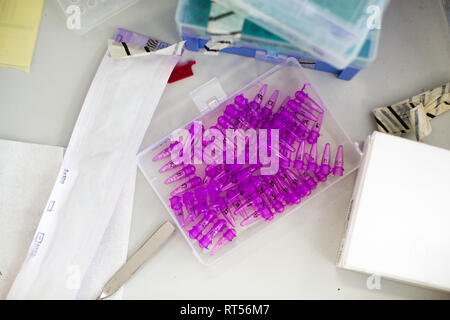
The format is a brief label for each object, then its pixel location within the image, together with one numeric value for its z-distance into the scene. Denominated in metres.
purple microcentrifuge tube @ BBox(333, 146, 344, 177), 0.78
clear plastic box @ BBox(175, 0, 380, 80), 0.72
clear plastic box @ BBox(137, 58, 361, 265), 0.80
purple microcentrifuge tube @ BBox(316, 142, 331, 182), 0.78
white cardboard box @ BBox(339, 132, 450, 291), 0.71
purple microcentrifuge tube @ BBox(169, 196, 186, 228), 0.79
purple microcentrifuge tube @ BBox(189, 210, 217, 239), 0.79
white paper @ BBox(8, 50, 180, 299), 0.78
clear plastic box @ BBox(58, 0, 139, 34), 0.88
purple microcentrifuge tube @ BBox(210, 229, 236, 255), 0.78
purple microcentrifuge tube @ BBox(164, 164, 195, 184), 0.81
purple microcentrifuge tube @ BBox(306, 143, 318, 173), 0.79
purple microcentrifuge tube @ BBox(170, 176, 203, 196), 0.81
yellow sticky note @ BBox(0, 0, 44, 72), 0.87
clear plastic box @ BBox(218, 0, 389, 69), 0.67
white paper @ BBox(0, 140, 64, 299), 0.80
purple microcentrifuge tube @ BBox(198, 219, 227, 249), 0.78
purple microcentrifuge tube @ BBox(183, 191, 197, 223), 0.79
